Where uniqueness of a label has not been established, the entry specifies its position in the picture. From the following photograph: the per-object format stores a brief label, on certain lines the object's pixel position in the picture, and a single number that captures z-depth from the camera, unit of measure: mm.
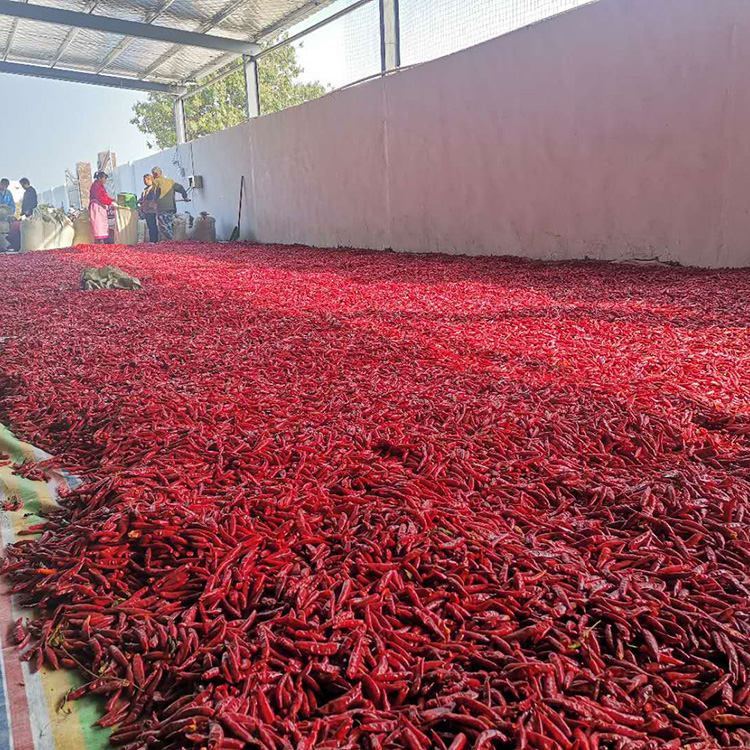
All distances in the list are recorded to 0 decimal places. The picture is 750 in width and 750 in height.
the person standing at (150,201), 19469
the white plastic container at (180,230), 20344
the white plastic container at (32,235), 18328
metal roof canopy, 15133
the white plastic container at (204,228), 20172
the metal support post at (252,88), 19109
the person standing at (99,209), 17641
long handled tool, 20562
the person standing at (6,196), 20031
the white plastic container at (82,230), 19391
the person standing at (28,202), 20062
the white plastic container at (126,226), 19328
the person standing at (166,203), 19656
